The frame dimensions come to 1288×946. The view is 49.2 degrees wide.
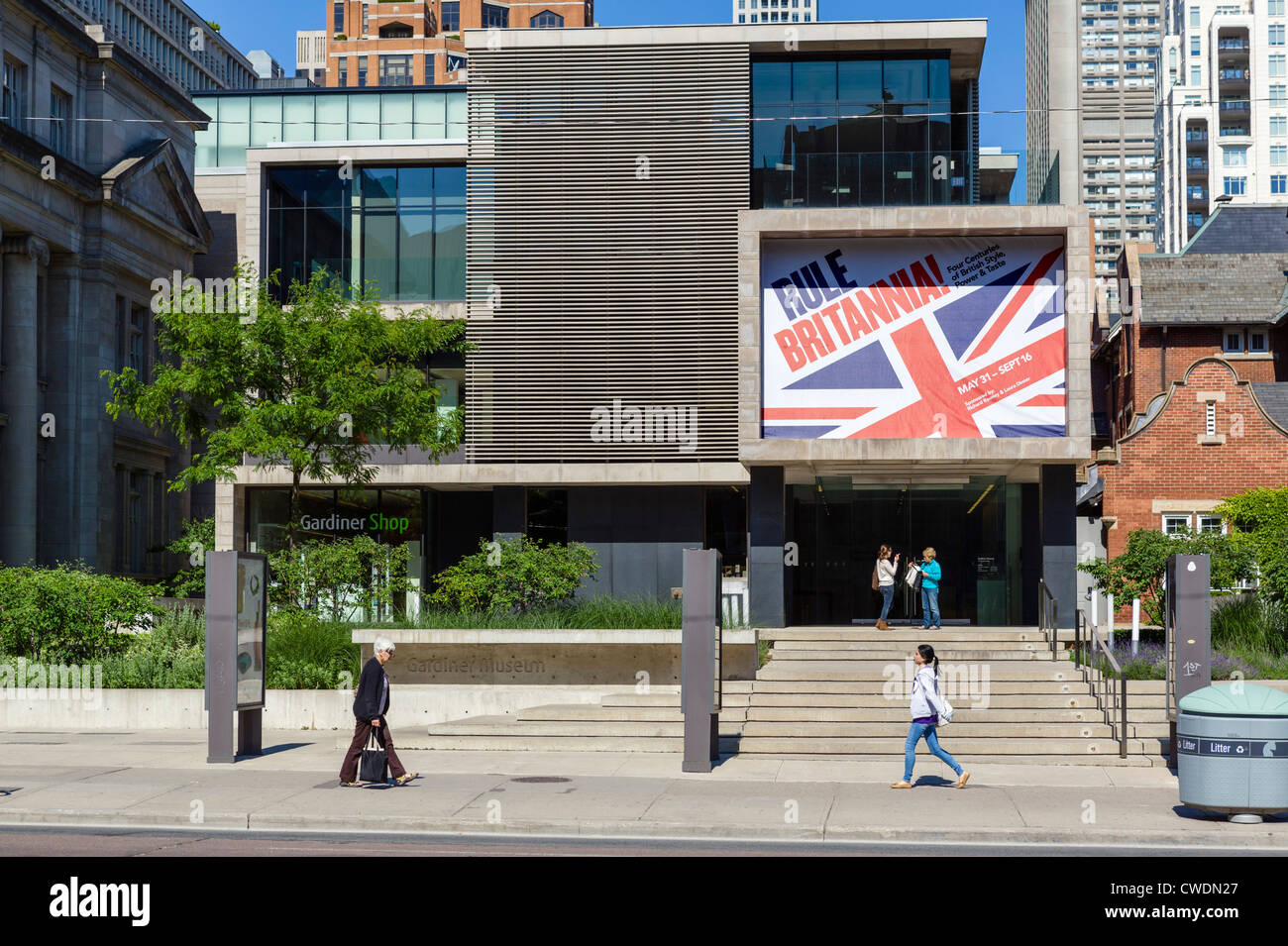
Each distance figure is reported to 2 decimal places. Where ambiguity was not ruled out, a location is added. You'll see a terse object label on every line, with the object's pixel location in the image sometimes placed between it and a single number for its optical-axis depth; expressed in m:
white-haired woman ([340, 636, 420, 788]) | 16.31
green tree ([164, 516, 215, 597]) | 35.81
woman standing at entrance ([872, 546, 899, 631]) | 25.97
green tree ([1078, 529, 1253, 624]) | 25.34
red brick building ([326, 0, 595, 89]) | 125.29
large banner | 25.58
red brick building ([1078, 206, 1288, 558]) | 42.66
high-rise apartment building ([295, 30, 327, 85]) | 147.12
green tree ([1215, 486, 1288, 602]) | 24.19
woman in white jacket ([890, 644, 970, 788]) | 16.47
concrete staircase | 20.22
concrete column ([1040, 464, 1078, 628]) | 24.98
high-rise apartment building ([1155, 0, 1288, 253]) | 125.56
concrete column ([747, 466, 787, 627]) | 25.25
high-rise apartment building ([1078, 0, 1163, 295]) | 191.00
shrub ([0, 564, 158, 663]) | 24.59
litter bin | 14.19
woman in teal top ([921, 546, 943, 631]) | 24.98
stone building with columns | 47.97
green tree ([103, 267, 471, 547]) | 27.31
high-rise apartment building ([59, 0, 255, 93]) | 98.50
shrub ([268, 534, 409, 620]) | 26.45
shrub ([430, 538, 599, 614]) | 25.75
